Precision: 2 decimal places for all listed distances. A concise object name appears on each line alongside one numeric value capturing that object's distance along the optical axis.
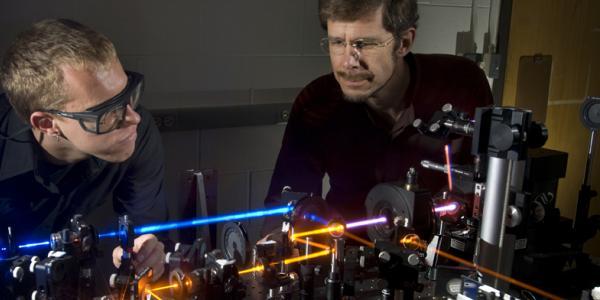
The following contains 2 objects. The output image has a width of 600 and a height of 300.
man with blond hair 1.62
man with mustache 2.22
